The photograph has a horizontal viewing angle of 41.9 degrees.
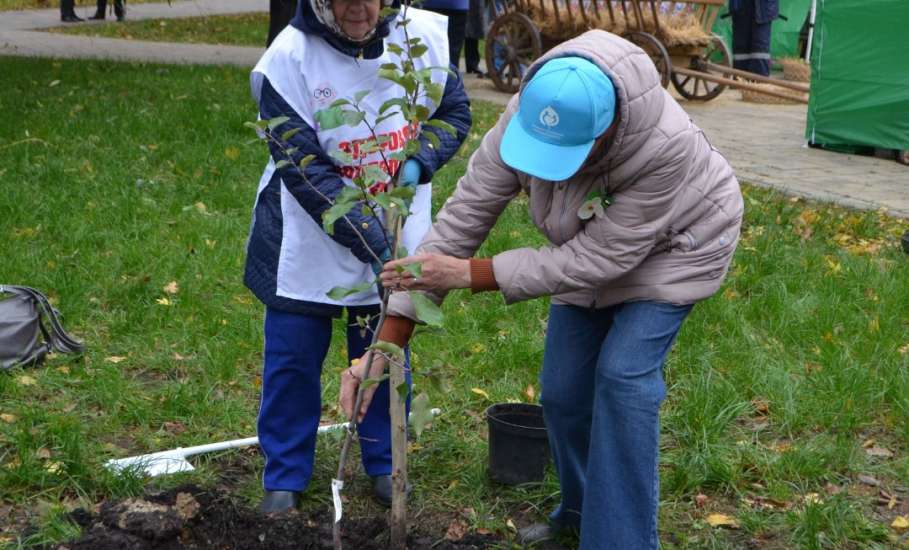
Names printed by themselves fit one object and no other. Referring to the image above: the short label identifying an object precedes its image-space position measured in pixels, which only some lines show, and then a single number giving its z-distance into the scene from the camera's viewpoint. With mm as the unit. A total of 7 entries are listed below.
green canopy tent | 8234
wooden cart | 10305
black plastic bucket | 3590
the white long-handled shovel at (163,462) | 3621
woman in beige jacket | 2459
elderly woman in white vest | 3102
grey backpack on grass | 4371
